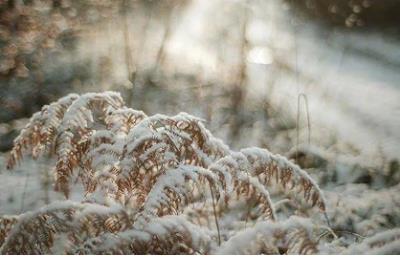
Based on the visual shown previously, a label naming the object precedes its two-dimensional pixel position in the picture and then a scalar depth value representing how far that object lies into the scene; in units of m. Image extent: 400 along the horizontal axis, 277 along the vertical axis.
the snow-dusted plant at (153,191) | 1.71
